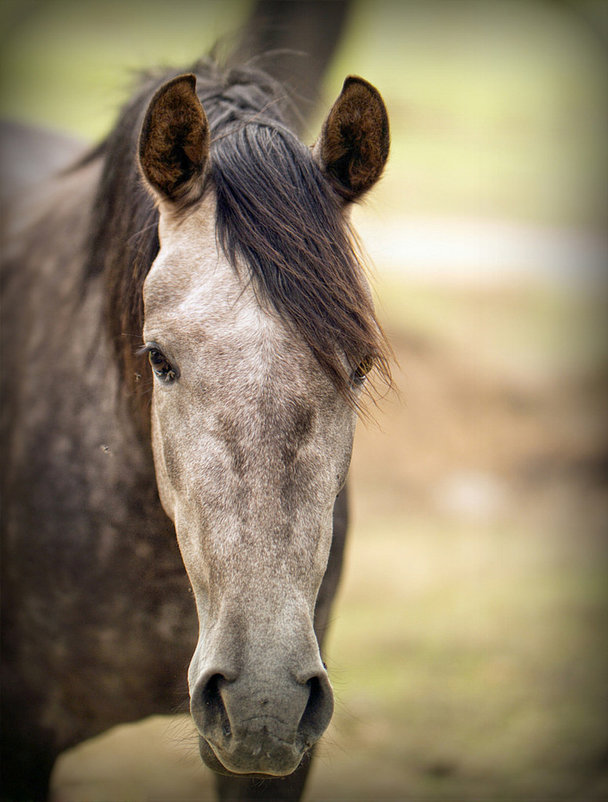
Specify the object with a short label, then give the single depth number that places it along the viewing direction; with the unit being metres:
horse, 6.79
